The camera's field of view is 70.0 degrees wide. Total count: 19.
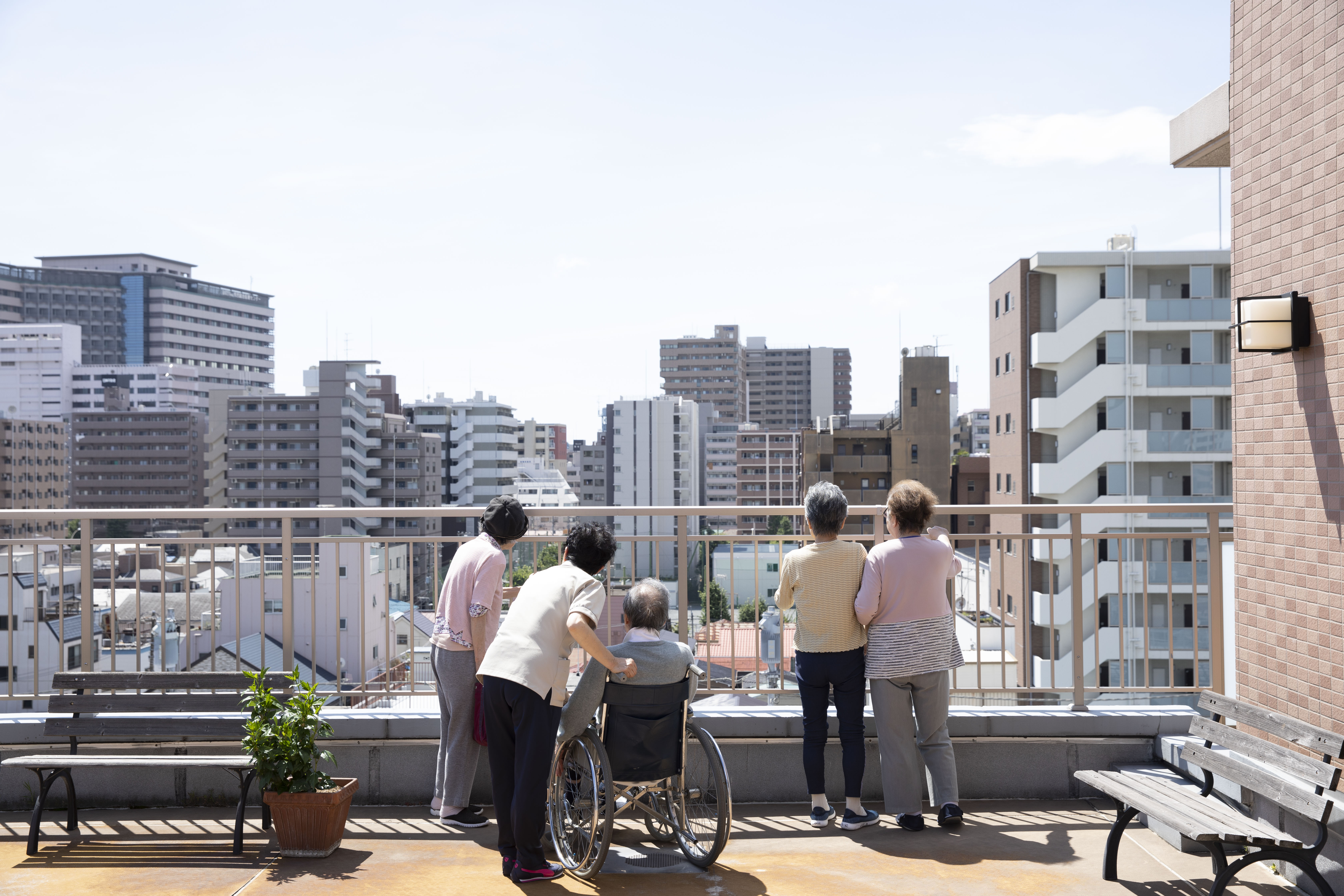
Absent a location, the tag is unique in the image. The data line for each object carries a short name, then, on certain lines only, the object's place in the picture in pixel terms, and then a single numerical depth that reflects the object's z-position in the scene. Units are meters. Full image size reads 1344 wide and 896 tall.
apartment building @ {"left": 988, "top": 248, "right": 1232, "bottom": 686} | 55.19
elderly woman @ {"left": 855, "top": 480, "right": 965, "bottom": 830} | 4.73
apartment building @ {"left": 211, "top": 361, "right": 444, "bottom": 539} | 100.06
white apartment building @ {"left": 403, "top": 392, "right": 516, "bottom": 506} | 125.56
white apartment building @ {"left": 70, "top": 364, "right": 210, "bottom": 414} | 149.25
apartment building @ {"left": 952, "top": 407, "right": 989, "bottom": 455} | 142.38
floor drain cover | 4.34
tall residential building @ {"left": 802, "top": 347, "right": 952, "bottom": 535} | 75.12
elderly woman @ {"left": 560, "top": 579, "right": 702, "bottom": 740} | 4.21
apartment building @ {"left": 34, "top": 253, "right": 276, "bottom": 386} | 161.00
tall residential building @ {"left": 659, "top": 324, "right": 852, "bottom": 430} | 180.88
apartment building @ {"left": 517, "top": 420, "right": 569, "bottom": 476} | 188.25
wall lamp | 4.30
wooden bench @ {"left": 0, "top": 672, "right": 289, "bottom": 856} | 5.06
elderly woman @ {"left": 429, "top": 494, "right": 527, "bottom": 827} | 4.68
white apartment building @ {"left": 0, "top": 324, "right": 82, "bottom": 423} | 144.62
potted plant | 4.48
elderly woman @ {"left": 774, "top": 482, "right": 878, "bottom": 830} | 4.75
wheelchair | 4.16
